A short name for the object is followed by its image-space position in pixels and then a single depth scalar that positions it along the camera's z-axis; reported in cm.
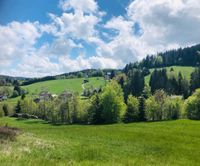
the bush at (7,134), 1604
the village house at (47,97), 8319
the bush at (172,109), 5935
